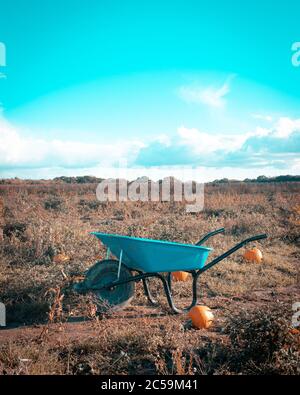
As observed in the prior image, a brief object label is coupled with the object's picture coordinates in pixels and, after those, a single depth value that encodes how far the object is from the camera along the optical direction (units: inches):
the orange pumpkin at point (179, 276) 231.9
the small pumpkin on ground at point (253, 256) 275.9
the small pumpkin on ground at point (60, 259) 247.4
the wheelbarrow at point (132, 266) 162.9
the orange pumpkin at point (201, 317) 163.2
